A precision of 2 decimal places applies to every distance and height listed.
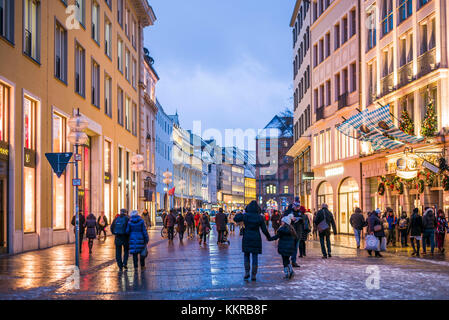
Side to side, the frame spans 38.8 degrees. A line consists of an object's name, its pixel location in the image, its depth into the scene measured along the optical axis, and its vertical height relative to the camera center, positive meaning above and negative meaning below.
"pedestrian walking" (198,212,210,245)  30.84 -1.77
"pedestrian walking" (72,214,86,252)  23.97 -1.32
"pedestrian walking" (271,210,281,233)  37.41 -1.76
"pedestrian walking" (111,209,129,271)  16.78 -1.23
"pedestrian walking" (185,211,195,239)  36.62 -1.91
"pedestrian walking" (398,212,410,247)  27.34 -1.66
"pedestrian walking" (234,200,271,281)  13.94 -1.00
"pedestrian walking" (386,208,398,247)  28.14 -1.76
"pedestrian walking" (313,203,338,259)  20.78 -1.12
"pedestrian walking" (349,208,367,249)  25.94 -1.34
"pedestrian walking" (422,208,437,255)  22.28 -1.40
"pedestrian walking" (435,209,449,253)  23.27 -1.62
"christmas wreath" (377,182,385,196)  33.94 -0.12
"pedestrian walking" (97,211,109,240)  32.67 -1.69
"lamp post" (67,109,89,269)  18.70 +1.80
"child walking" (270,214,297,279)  14.35 -1.24
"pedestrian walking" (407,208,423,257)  22.33 -1.41
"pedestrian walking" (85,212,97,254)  24.41 -1.42
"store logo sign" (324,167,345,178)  42.22 +1.10
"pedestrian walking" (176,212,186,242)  34.06 -1.89
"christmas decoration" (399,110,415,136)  29.45 +2.89
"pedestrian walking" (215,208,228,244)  29.25 -1.47
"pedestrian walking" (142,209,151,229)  40.94 -1.81
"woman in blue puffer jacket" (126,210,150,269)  16.42 -1.12
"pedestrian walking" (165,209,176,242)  33.62 -1.77
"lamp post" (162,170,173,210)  42.87 +0.90
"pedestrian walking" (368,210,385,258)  21.64 -1.36
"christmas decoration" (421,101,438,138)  26.59 +2.65
